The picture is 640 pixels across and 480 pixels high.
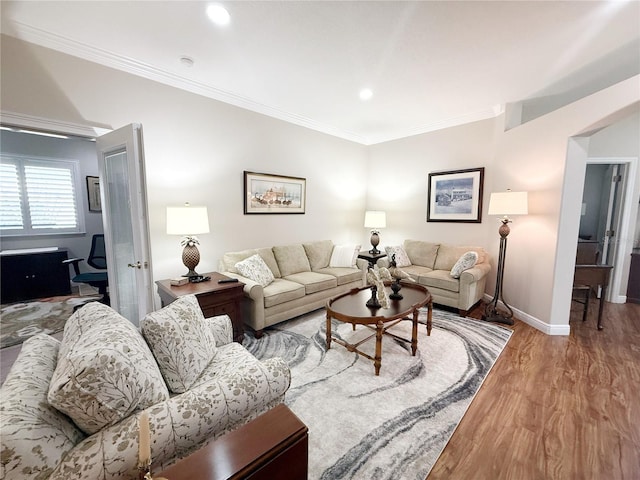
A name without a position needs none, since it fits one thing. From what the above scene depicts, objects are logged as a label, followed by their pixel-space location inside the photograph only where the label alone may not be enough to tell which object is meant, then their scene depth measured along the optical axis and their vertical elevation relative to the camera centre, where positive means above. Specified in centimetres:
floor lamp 308 -12
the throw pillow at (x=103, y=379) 87 -58
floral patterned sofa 79 -69
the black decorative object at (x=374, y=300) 252 -81
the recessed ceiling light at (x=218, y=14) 191 +145
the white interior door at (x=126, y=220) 225 -8
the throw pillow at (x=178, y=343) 137 -71
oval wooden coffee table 227 -88
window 416 +25
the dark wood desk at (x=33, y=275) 389 -96
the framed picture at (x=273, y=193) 368 +29
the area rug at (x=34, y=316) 296 -133
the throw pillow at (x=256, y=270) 309 -67
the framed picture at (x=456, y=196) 404 +28
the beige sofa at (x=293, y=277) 293 -86
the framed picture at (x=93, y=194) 484 +33
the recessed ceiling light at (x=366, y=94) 318 +146
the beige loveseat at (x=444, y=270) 343 -82
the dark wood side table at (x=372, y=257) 434 -70
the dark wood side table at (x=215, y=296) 247 -80
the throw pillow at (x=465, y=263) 344 -62
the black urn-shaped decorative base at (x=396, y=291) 275 -80
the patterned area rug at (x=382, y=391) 155 -138
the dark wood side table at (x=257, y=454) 85 -81
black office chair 355 -84
